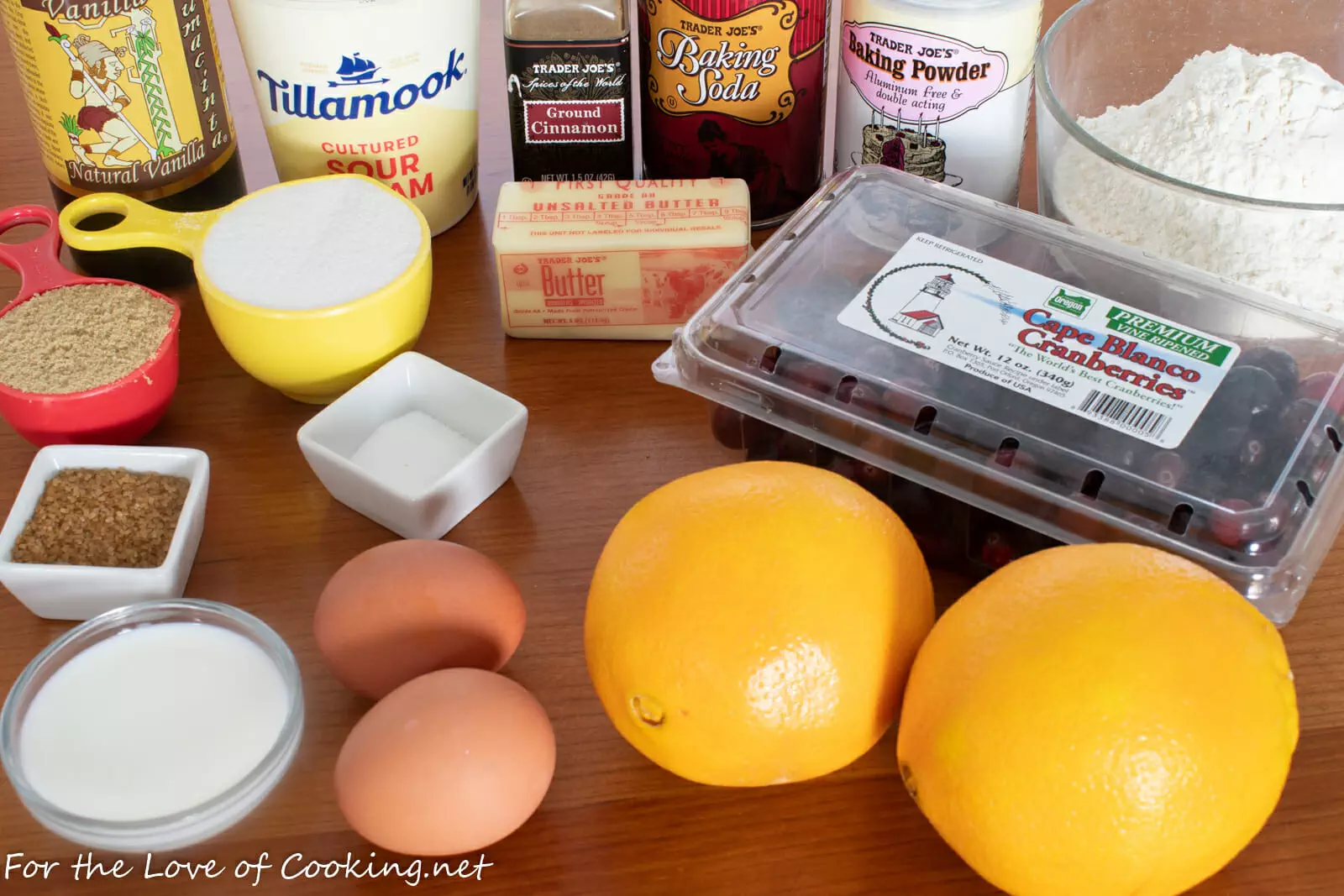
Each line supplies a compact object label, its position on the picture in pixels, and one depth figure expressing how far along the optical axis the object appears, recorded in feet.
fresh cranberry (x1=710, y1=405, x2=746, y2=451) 2.21
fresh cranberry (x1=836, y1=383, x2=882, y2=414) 1.99
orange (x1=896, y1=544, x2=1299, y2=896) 1.41
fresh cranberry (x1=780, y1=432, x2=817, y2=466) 2.10
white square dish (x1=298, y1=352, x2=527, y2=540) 2.10
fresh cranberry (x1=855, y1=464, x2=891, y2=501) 2.02
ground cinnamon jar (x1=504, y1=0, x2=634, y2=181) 2.51
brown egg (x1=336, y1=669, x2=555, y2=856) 1.55
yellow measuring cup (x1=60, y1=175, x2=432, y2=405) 2.23
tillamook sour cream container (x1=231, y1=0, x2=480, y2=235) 2.37
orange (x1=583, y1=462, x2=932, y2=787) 1.55
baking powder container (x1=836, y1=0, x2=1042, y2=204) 2.35
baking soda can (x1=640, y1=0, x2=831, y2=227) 2.50
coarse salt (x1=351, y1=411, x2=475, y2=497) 2.19
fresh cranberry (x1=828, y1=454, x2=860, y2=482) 2.04
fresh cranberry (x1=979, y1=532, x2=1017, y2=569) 1.99
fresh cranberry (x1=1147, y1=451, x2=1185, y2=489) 1.85
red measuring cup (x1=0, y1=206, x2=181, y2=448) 2.15
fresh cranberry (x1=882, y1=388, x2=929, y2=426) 1.97
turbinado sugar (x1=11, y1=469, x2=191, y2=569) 1.99
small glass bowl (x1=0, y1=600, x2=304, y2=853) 1.63
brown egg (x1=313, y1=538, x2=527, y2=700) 1.77
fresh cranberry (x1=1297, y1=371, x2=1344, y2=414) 1.94
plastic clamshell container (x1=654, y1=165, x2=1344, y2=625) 1.84
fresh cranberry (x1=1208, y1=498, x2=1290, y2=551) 1.79
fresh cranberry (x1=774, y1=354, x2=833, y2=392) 2.03
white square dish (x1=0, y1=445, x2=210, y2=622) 1.94
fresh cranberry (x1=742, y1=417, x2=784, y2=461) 2.15
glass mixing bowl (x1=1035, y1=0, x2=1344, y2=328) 2.23
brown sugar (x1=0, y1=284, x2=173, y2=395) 2.18
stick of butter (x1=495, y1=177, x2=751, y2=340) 2.43
